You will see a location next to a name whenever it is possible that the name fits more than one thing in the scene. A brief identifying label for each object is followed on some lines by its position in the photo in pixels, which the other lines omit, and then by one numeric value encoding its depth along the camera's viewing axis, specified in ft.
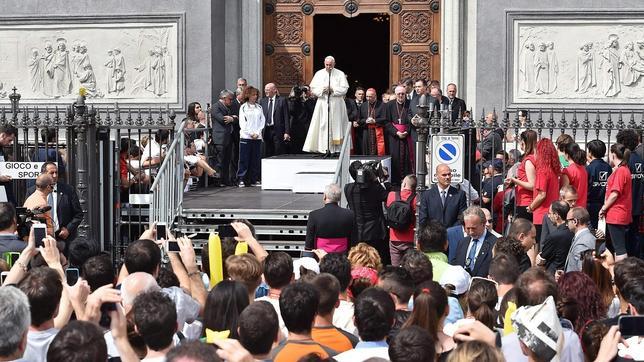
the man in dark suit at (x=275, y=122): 71.31
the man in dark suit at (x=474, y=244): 38.17
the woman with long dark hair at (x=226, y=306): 24.93
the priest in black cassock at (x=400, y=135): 69.21
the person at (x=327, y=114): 69.15
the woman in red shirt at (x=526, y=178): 48.98
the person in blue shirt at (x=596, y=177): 51.22
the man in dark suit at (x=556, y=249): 38.27
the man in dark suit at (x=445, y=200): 46.96
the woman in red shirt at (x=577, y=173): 49.44
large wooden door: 79.92
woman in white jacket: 68.23
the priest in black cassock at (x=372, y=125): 70.08
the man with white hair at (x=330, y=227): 44.86
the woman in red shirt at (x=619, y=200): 48.98
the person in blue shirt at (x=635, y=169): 51.08
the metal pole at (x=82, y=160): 50.78
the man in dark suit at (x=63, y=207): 46.65
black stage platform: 56.70
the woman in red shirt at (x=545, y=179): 48.49
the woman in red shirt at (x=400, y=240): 48.85
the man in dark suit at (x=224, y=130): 68.64
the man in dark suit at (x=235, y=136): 69.62
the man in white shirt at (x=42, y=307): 21.94
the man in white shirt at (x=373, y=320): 23.25
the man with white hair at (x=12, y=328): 18.63
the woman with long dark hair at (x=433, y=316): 23.79
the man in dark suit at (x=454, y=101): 68.76
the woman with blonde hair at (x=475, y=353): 18.20
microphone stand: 68.90
